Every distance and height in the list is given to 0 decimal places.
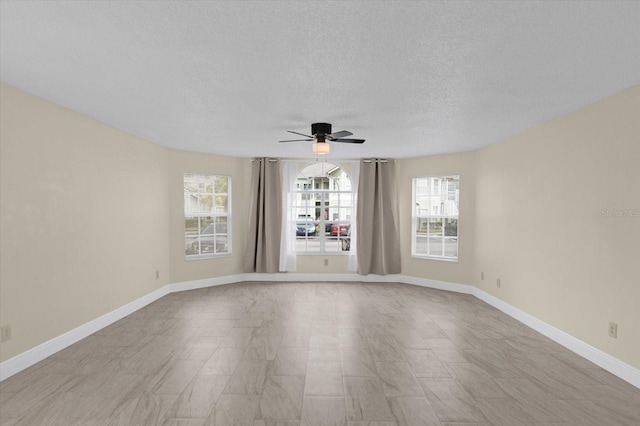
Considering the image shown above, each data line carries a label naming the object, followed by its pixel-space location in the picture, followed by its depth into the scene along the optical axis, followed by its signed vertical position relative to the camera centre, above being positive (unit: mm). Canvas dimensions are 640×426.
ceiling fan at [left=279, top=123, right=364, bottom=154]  3830 +861
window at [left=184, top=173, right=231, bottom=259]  6207 -109
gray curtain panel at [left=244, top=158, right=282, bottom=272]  6598 -124
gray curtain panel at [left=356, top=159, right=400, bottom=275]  6621 -101
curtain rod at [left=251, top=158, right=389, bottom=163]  6621 +1014
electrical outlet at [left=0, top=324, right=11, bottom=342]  2825 -1074
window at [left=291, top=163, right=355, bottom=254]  6926 +69
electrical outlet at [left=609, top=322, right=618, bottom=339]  3002 -1051
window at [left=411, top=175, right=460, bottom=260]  6176 -7
